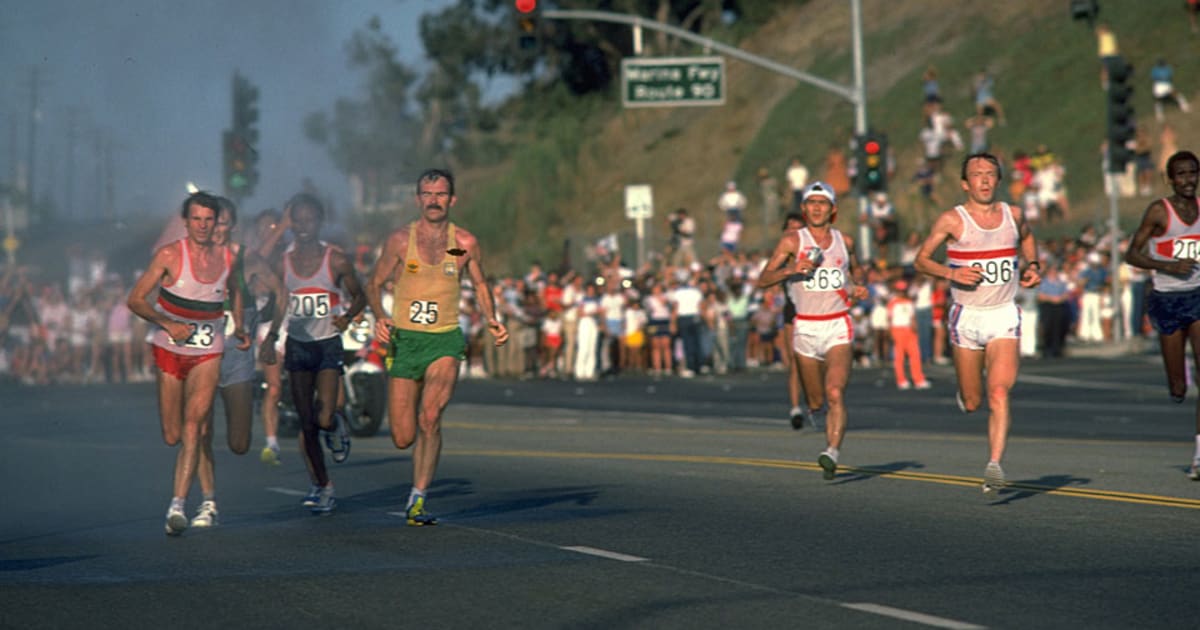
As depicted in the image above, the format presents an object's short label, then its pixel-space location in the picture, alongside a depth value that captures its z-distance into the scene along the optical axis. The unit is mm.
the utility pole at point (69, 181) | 105588
